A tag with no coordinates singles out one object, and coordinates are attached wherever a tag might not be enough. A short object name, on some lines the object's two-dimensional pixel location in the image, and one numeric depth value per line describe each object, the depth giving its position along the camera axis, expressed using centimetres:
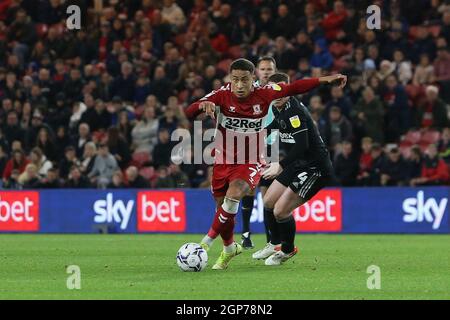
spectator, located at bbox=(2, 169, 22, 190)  2147
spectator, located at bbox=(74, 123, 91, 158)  2183
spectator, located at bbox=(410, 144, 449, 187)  1927
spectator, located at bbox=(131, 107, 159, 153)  2125
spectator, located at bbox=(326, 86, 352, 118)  2061
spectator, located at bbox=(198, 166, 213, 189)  2045
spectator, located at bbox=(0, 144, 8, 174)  2231
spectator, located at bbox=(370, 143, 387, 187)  1984
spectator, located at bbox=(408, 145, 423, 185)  1938
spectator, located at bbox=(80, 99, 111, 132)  2223
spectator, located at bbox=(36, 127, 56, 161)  2203
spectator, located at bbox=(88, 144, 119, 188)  2102
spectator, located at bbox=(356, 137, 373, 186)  1992
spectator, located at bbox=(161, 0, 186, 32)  2428
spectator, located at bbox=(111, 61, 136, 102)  2278
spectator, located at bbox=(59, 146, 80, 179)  2164
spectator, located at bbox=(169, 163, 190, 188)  2064
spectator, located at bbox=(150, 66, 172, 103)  2231
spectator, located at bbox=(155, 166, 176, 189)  2056
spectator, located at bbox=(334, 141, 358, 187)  2002
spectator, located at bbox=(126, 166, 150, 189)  2069
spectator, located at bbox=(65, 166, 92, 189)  2128
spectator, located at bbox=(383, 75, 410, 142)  2055
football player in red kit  1112
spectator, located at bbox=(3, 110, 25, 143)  2264
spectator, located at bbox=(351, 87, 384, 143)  2030
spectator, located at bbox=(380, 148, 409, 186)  1962
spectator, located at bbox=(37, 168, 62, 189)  2141
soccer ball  1078
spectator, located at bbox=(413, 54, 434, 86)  2064
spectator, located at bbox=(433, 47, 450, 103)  2069
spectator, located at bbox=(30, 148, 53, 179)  2166
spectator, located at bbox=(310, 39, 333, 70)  2175
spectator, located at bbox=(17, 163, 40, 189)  2134
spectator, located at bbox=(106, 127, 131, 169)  2131
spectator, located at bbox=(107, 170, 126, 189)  2070
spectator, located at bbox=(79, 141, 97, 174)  2128
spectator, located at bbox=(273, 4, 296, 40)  2291
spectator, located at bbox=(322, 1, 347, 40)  2248
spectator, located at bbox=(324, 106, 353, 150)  2020
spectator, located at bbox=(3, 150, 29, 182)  2184
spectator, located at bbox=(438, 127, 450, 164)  1955
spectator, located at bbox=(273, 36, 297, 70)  2186
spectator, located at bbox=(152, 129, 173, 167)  2072
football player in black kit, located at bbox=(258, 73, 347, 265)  1186
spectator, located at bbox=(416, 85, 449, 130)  2006
